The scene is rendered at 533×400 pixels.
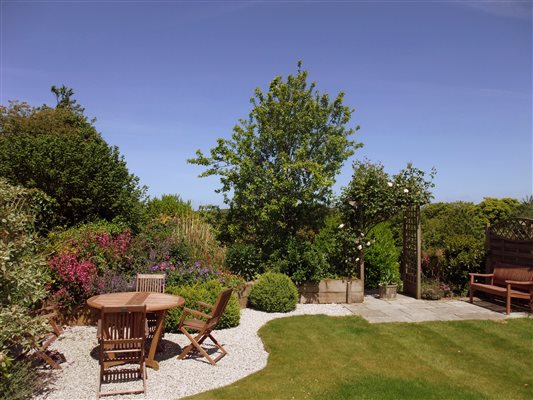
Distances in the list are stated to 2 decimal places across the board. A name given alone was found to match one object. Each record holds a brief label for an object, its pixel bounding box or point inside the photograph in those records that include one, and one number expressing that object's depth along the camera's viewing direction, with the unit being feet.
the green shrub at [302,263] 31.55
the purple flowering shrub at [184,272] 27.09
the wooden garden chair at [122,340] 16.02
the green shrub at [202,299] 23.75
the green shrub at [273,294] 28.73
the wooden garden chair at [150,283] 23.79
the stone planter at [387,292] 33.91
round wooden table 18.34
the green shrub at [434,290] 33.91
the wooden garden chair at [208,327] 19.02
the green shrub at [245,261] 32.42
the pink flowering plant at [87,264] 24.54
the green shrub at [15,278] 14.19
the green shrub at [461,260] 35.29
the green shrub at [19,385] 13.85
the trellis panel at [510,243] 31.14
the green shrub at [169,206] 46.37
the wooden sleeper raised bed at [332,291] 32.04
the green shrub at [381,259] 35.53
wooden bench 29.09
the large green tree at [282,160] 32.94
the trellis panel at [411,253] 34.45
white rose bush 33.27
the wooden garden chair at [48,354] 17.42
